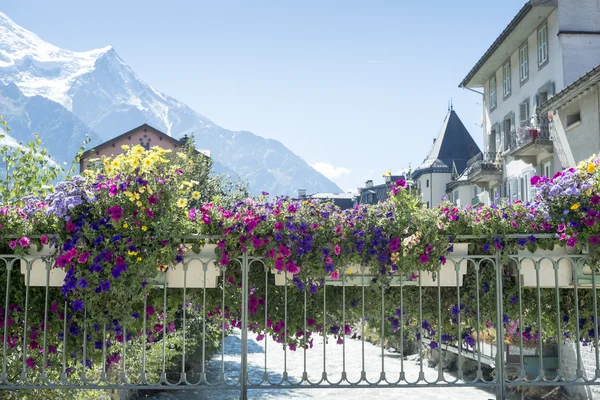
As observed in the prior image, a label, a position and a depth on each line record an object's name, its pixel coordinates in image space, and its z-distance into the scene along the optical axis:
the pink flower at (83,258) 5.12
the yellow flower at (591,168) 5.38
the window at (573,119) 19.41
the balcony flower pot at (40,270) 5.39
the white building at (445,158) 54.28
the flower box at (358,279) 5.46
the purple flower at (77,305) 5.22
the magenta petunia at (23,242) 5.28
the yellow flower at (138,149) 5.35
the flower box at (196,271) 5.39
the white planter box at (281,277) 5.46
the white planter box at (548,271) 5.52
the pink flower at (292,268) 5.27
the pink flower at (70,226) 5.20
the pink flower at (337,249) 5.28
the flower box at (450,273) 5.49
